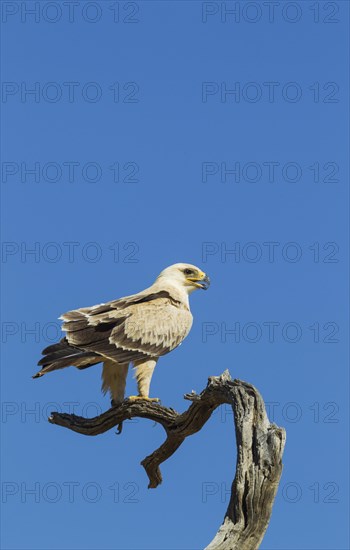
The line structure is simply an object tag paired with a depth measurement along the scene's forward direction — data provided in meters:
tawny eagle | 23.78
